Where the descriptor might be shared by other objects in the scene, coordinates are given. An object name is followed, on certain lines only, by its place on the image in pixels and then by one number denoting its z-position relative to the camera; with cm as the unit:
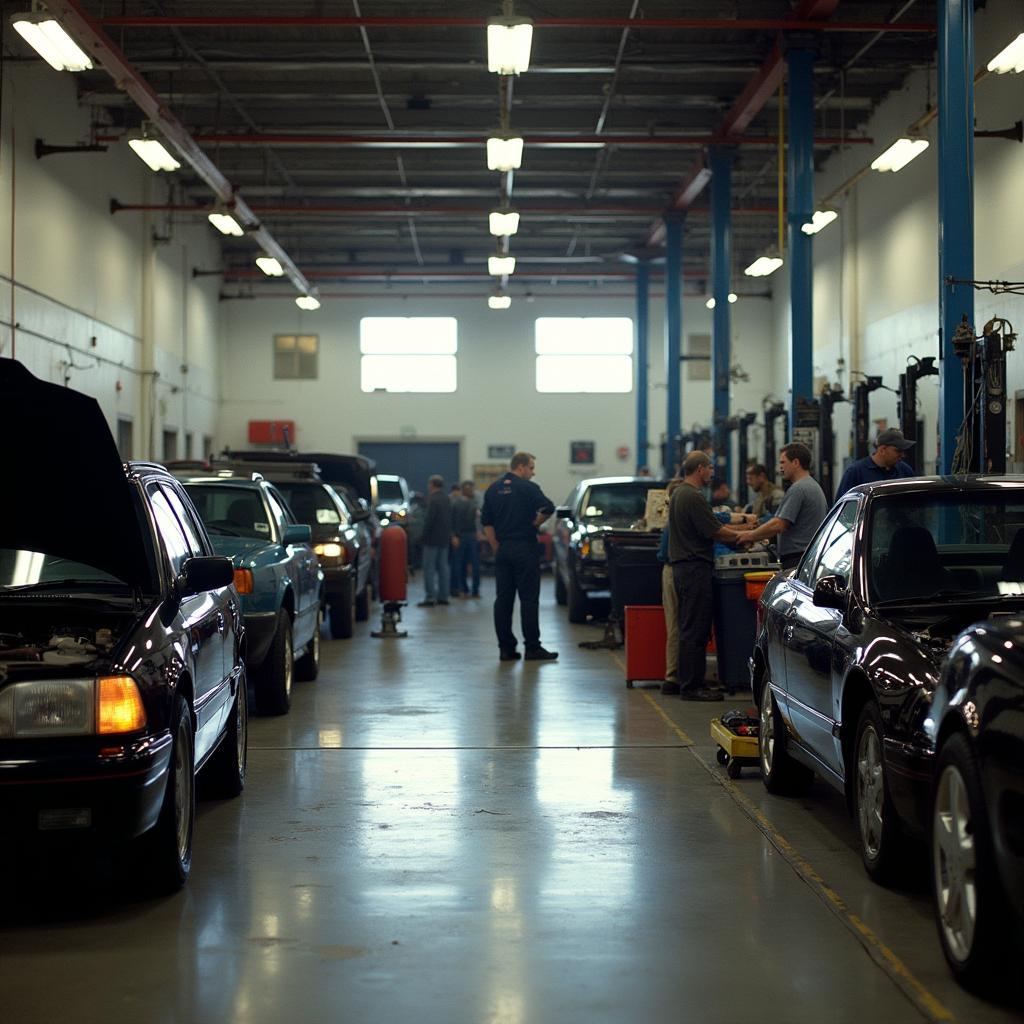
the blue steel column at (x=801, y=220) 1655
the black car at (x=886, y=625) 498
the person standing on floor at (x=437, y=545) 2059
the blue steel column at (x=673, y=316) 2672
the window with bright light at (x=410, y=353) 3431
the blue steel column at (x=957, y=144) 1159
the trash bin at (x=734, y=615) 1073
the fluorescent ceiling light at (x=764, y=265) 2030
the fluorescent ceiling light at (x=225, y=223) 2023
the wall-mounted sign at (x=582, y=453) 3409
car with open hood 461
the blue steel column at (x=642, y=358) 3083
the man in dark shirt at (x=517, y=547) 1355
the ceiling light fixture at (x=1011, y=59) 1128
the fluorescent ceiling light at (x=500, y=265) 2331
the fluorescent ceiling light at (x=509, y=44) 1235
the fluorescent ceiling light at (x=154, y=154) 1631
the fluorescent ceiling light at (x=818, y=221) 1665
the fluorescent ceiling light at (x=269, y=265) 2440
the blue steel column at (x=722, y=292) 2180
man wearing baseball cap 1018
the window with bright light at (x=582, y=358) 3441
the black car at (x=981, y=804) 373
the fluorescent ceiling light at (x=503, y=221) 1959
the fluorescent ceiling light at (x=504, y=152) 1571
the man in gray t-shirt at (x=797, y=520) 1038
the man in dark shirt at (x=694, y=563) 1059
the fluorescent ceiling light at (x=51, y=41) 1212
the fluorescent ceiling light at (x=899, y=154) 1547
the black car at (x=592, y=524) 1659
